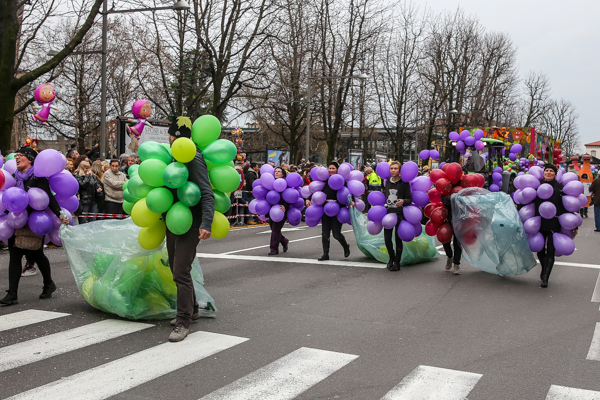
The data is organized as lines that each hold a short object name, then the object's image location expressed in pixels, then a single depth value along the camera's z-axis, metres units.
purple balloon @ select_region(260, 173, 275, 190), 11.62
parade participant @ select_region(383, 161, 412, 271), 9.78
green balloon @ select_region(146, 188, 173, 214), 5.55
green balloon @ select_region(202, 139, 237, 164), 5.83
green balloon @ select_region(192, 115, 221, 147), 5.83
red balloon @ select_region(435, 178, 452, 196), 9.58
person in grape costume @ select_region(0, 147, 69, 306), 6.92
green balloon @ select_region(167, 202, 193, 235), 5.51
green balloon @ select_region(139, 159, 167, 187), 5.61
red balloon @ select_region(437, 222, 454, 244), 9.55
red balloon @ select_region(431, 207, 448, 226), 9.52
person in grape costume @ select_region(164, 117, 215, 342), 5.62
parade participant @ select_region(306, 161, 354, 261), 10.80
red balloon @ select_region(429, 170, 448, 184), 9.75
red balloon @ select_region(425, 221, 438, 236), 9.78
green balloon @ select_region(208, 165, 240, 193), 5.87
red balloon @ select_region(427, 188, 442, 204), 9.86
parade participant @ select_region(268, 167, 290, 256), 11.56
